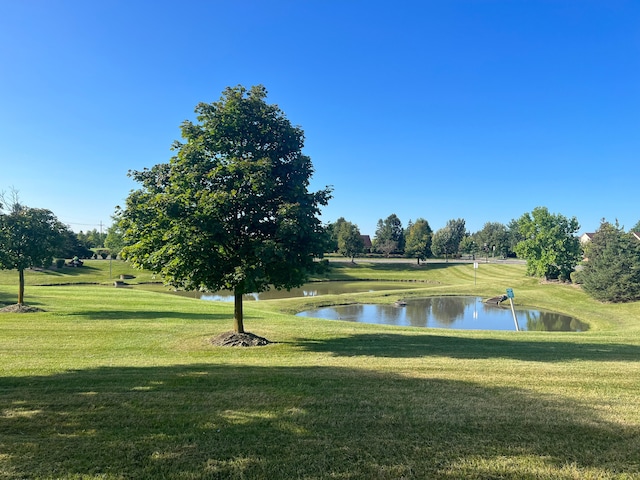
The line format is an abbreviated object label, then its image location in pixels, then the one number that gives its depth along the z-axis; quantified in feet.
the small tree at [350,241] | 261.24
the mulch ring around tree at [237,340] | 38.58
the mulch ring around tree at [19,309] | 56.30
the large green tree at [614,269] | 98.48
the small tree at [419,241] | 263.88
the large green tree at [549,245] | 150.30
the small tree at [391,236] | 312.29
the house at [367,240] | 370.00
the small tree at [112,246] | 198.45
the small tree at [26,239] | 59.16
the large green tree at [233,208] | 34.76
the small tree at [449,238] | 307.52
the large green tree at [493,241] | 346.50
